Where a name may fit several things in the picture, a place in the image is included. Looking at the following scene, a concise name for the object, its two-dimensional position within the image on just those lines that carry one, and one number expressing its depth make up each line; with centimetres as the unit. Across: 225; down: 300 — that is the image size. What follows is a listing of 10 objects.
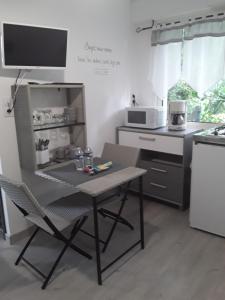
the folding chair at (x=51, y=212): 165
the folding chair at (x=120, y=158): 239
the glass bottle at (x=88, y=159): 226
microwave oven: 302
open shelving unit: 218
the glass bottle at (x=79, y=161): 225
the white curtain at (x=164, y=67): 314
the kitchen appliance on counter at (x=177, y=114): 291
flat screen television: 198
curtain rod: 272
